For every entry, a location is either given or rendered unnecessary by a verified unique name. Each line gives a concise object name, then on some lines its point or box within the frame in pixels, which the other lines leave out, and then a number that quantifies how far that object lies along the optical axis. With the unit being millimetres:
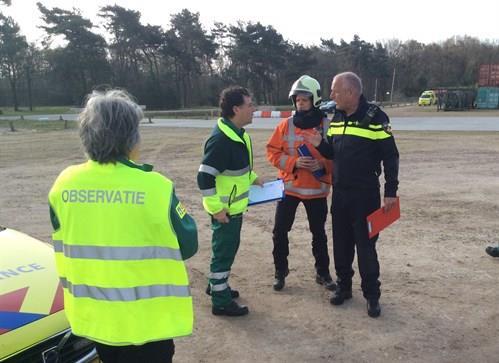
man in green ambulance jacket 3764
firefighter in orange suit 4383
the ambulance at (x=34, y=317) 2297
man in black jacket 3910
